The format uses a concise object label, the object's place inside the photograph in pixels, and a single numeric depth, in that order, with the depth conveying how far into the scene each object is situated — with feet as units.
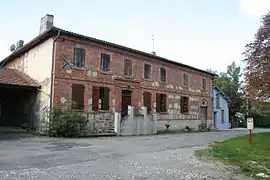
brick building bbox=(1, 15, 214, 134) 44.03
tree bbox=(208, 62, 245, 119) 108.36
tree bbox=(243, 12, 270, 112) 37.06
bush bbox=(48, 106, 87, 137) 40.48
